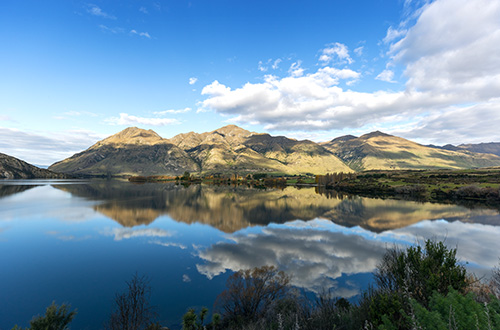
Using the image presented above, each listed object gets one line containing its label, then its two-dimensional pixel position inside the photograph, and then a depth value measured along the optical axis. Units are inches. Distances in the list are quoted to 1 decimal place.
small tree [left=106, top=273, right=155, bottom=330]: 526.3
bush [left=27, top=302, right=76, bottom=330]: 477.4
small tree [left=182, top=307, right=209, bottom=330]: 583.8
